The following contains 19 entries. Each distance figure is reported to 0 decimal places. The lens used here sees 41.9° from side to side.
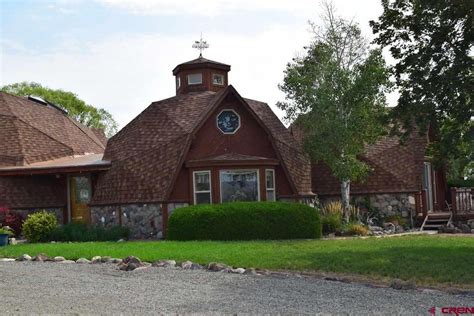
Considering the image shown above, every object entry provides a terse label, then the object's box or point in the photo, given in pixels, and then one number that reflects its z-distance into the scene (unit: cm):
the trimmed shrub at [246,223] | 1772
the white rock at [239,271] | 1138
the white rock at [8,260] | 1400
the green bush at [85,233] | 1939
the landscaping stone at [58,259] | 1354
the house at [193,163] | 2059
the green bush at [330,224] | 1997
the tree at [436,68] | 1335
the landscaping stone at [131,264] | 1182
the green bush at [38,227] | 1894
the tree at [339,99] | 2027
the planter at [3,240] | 1756
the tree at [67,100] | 5309
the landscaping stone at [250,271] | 1122
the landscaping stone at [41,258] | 1375
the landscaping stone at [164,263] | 1233
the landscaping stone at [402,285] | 961
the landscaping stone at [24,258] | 1397
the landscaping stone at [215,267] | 1161
